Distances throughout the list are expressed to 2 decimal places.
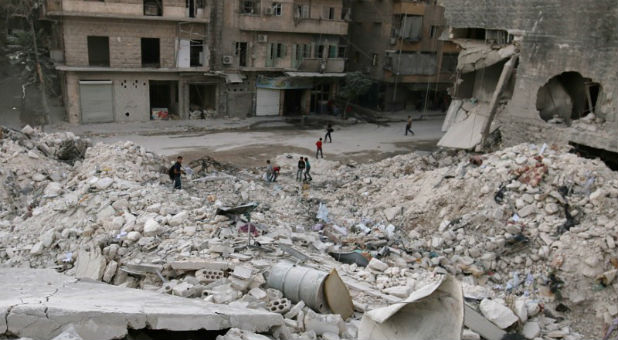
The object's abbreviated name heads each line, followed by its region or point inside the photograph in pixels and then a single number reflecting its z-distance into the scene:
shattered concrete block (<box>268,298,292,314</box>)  7.46
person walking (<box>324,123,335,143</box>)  25.92
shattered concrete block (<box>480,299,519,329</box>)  8.22
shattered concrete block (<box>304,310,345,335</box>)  7.02
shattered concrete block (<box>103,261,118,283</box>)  9.23
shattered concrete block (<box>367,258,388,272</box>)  10.25
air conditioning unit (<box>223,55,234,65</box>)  30.11
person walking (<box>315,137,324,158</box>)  22.39
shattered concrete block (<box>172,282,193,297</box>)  7.89
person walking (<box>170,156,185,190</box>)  15.17
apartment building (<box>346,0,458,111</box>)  34.53
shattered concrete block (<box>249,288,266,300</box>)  7.76
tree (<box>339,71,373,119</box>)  32.91
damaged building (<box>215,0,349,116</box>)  30.22
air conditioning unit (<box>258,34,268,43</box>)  30.93
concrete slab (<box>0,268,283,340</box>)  5.20
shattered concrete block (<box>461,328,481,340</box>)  7.50
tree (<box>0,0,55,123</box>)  26.31
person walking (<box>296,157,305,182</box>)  18.70
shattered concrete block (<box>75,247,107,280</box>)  9.27
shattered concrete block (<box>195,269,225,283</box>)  8.48
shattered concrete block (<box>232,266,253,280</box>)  8.30
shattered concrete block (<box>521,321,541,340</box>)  8.37
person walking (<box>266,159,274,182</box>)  18.25
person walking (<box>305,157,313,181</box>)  18.75
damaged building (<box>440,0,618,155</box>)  16.88
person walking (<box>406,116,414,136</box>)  29.17
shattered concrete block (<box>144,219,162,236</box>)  10.42
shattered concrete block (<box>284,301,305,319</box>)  7.39
